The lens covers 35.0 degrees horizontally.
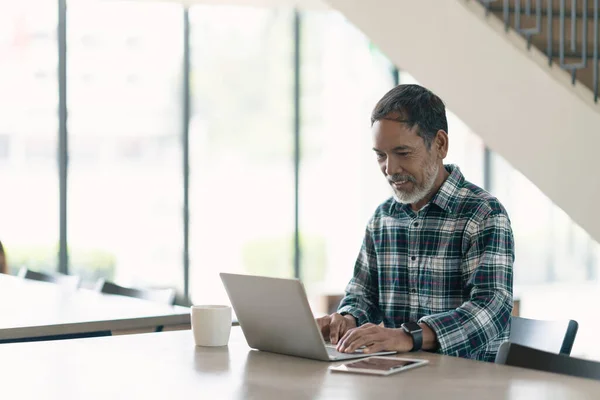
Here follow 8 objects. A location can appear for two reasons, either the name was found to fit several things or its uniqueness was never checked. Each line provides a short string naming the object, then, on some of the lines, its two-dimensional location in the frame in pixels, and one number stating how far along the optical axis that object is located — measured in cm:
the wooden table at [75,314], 278
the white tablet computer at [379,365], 196
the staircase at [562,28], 433
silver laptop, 209
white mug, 231
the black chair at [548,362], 198
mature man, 244
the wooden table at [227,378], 175
